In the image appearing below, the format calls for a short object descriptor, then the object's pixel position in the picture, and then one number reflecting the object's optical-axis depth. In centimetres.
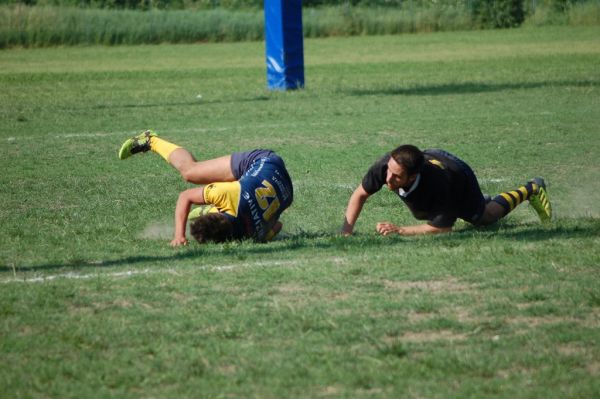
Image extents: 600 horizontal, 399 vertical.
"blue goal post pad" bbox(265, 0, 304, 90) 4612
